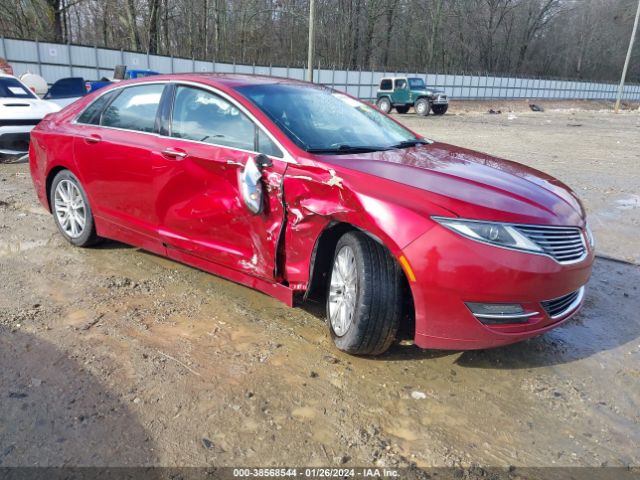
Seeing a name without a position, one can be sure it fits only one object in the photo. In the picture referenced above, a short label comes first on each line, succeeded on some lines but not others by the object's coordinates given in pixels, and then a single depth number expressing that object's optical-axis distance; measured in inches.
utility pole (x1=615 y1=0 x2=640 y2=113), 1624.0
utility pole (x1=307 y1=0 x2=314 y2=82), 836.6
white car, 343.0
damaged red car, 105.6
